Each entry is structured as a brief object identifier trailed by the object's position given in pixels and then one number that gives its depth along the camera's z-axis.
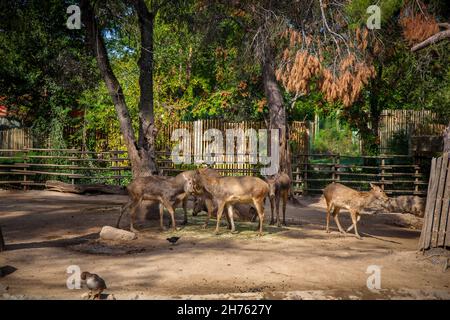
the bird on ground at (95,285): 6.50
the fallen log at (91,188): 18.70
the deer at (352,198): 11.59
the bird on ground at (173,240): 10.18
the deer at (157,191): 11.61
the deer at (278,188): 12.84
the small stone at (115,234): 10.31
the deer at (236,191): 11.14
